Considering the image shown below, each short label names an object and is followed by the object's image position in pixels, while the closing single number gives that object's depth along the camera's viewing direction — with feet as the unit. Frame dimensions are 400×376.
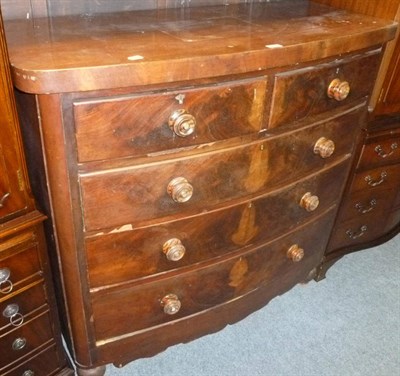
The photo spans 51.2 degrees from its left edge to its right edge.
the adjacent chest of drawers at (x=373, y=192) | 4.99
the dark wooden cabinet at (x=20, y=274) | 2.92
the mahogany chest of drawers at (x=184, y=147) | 2.75
